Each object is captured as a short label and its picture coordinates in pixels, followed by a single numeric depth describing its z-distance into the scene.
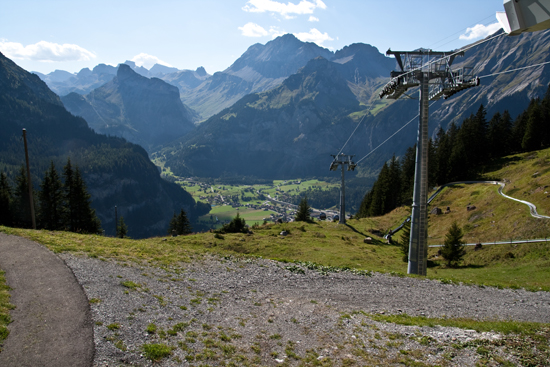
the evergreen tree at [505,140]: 91.38
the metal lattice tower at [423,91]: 25.47
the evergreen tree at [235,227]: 51.56
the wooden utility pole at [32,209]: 35.42
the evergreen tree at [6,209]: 54.22
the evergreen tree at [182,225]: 69.31
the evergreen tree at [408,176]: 79.56
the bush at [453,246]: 34.97
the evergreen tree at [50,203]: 57.97
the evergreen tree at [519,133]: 89.25
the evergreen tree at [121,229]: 62.94
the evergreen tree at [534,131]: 82.50
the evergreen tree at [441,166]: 85.31
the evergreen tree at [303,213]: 68.00
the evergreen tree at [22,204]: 56.25
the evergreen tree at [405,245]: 39.03
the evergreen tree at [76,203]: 60.16
